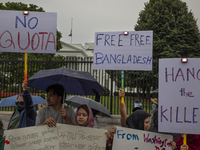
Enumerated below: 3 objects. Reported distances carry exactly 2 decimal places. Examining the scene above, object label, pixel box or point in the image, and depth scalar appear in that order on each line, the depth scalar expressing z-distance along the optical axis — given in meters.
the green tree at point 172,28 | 18.89
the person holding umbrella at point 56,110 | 2.97
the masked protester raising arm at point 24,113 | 2.93
